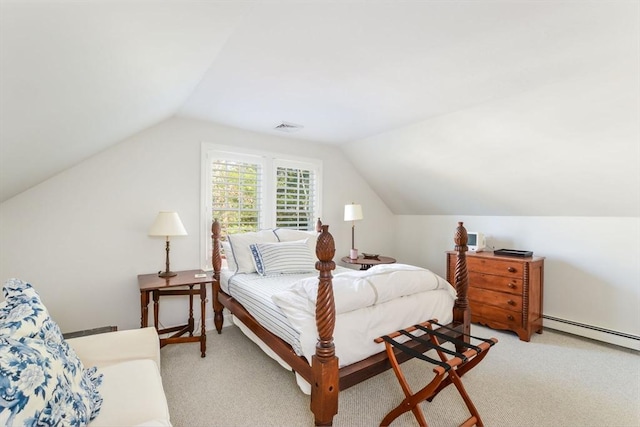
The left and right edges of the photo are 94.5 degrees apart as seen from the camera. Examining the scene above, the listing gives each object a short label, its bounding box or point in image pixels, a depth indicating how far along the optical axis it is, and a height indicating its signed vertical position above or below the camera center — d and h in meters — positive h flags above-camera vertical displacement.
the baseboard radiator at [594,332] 2.89 -1.24
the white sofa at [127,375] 1.26 -0.89
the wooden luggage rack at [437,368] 1.67 -0.92
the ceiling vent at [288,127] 3.42 +0.97
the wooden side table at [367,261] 3.95 -0.70
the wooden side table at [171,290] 2.48 -0.75
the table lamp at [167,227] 2.73 -0.19
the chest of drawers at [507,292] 3.13 -0.89
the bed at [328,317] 1.63 -0.75
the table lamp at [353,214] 4.15 -0.06
